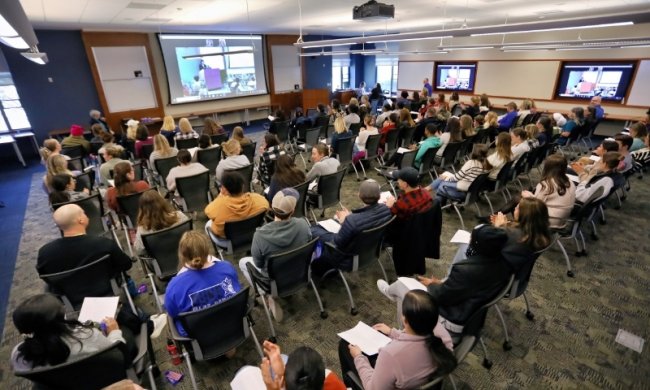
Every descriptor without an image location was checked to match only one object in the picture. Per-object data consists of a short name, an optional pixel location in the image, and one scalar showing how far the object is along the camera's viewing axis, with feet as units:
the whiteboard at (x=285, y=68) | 41.24
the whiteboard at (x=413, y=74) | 46.98
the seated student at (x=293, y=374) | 3.84
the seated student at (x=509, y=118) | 25.28
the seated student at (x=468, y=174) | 13.53
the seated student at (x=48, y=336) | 4.71
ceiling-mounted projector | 14.63
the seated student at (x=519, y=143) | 16.09
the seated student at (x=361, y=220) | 8.93
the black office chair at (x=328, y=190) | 13.08
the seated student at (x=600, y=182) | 11.38
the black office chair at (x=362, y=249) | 8.90
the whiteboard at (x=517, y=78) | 34.75
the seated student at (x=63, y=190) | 10.94
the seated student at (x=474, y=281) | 6.77
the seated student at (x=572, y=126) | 22.30
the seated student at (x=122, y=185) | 11.58
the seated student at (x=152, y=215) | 9.09
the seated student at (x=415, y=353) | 4.79
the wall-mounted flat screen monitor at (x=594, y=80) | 30.09
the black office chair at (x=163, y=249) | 8.63
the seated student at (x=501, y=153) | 14.58
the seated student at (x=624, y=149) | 14.78
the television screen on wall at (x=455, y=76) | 42.27
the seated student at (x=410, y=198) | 9.73
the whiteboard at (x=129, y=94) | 30.09
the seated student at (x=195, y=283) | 6.59
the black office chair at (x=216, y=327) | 6.10
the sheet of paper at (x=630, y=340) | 8.59
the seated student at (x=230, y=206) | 9.92
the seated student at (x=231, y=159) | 14.78
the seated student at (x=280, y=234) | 8.37
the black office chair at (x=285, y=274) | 7.89
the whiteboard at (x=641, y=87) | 28.63
